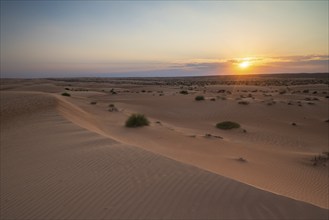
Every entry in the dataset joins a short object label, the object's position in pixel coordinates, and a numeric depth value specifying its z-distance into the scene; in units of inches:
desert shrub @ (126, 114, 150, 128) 572.7
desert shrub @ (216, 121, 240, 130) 661.3
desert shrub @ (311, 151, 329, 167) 399.2
